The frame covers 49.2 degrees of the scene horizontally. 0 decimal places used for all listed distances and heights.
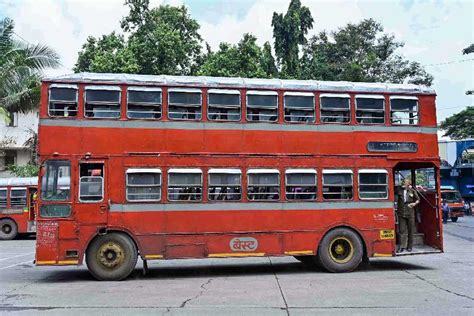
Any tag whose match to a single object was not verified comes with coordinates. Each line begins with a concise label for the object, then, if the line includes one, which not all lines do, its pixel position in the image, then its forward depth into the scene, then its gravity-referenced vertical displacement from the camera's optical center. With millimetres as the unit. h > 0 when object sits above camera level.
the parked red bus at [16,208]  23547 -139
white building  34344 +4477
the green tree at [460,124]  47031 +7177
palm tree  21781 +5815
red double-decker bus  11219 +831
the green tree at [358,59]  38906 +11481
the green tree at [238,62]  31453 +8661
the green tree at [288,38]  36531 +11830
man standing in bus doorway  12895 -359
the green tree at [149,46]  30578 +9859
